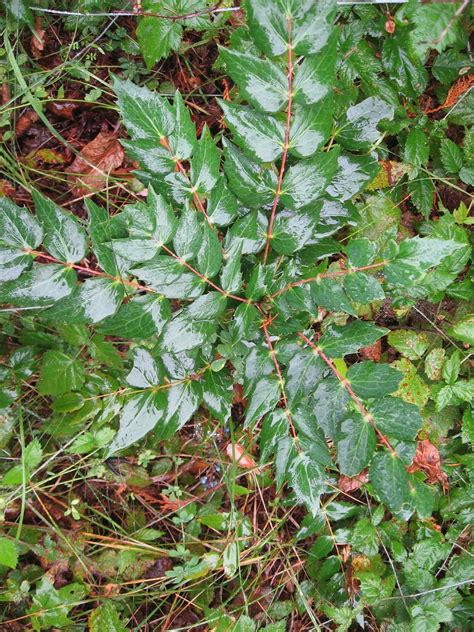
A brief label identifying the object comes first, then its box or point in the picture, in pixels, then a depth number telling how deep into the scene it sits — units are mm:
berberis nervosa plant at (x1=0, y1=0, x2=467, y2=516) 1091
